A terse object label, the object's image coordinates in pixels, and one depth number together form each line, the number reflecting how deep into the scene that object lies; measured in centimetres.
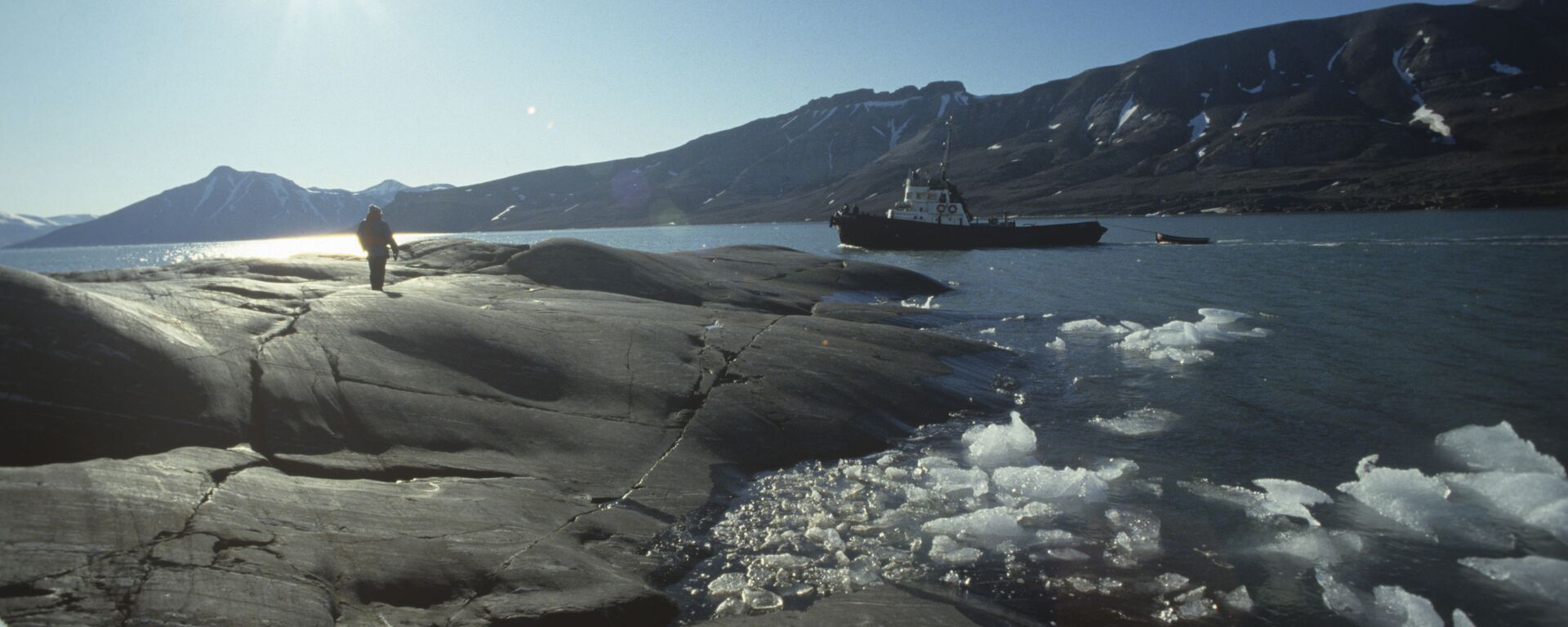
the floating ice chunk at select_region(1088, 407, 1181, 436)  1278
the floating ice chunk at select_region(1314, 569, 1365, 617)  708
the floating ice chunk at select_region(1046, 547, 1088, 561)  804
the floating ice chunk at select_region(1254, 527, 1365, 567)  813
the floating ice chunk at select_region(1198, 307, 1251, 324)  2298
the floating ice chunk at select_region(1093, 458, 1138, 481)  1052
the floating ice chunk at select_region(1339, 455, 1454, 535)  894
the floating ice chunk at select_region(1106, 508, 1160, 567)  807
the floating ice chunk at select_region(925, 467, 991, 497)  991
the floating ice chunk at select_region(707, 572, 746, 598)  705
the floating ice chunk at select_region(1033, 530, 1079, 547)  840
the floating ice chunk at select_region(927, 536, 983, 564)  795
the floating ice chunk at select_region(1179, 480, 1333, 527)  920
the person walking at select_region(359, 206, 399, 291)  1427
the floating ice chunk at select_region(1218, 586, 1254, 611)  709
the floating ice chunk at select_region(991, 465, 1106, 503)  969
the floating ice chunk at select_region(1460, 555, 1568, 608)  723
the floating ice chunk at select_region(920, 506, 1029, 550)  852
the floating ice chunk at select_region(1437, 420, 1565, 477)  1048
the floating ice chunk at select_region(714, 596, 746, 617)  670
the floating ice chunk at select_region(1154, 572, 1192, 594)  739
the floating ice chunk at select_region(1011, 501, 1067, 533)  898
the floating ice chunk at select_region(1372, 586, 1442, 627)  680
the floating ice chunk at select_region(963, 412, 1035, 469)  1116
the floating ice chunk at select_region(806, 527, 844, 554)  814
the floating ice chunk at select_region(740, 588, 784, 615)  680
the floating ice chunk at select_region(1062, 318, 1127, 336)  2230
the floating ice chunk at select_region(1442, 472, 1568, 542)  865
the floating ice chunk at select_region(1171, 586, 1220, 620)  693
